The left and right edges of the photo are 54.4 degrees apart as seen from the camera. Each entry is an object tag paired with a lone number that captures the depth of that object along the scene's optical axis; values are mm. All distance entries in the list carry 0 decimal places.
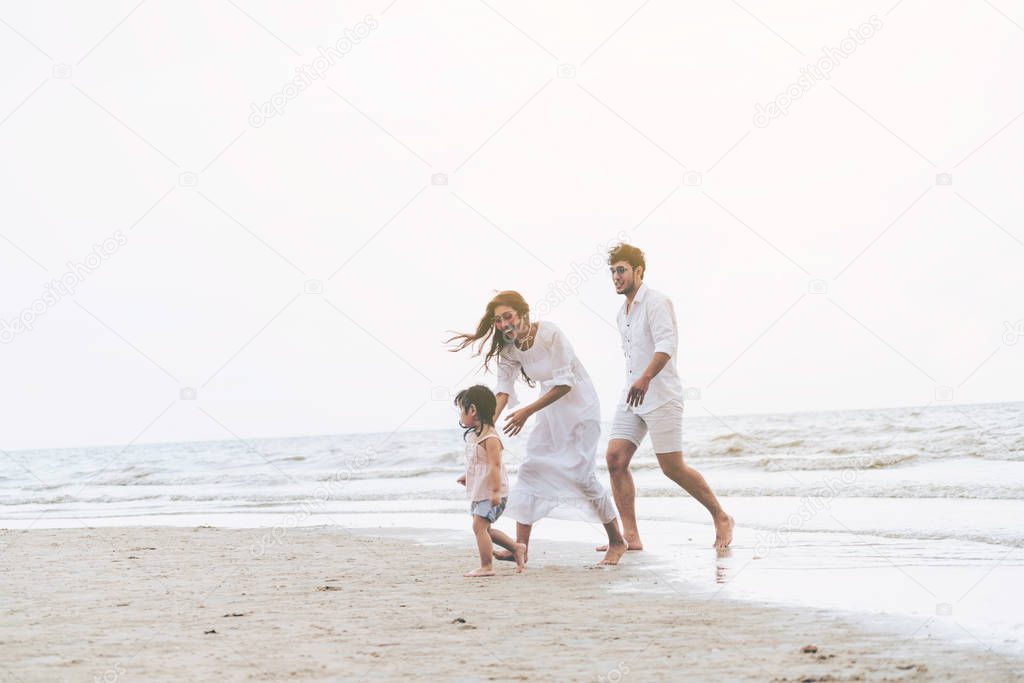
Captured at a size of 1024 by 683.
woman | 5750
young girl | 5434
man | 6027
